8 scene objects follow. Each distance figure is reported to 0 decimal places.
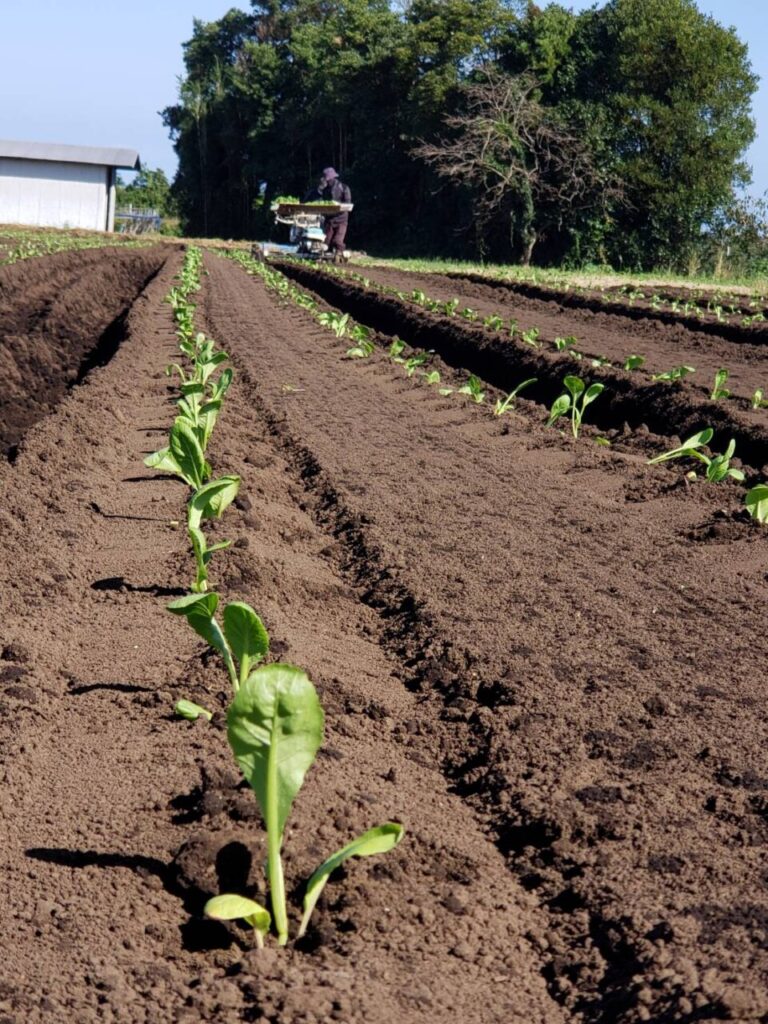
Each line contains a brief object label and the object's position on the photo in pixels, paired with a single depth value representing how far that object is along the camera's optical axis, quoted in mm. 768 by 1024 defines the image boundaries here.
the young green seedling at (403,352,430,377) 13070
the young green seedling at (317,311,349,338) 16625
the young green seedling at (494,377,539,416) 10641
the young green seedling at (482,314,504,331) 15992
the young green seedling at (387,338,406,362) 14320
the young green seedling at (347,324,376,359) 14539
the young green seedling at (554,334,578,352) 13859
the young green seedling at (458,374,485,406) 11227
